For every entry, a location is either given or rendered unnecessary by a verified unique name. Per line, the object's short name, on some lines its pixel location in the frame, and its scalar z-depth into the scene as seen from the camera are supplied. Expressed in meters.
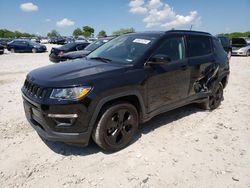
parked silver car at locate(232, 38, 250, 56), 18.66
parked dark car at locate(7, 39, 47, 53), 23.91
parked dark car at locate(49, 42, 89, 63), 12.00
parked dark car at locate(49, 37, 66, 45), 42.08
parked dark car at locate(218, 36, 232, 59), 16.42
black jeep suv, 2.91
